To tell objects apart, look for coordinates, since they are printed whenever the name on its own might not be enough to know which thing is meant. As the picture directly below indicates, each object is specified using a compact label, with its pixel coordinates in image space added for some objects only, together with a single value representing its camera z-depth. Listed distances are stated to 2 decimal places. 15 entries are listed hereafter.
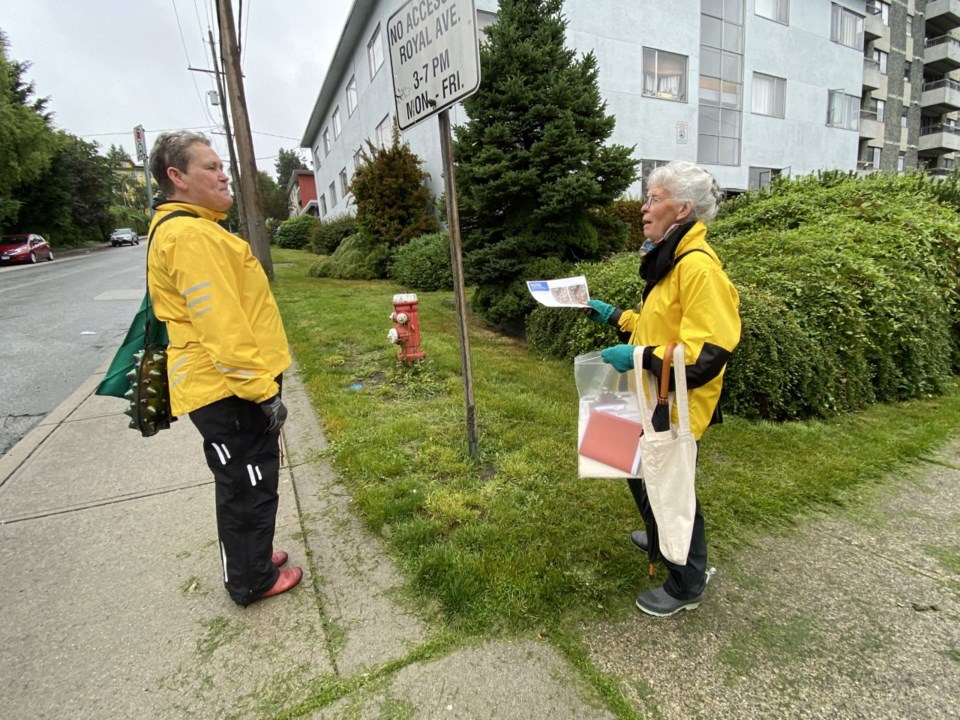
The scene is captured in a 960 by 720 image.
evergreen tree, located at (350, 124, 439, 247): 14.10
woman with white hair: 1.79
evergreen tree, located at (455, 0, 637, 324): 6.62
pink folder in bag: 2.10
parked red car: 25.23
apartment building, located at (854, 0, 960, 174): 27.92
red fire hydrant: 5.15
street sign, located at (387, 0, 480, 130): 2.65
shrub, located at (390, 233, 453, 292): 11.52
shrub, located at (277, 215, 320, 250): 34.69
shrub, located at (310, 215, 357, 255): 23.03
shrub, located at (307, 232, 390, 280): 14.20
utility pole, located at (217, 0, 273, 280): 11.36
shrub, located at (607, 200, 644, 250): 12.99
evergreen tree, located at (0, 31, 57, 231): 27.97
